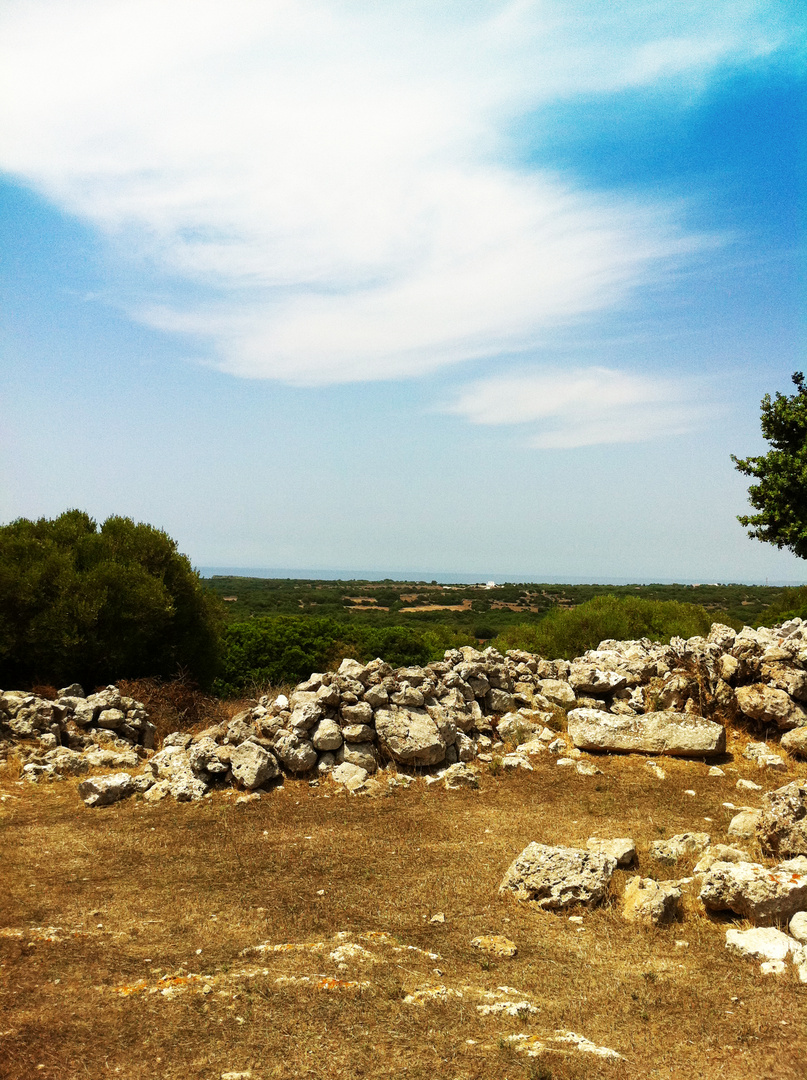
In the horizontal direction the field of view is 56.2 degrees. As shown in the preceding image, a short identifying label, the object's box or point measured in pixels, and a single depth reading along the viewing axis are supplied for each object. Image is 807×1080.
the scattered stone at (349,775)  12.07
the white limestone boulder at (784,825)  8.16
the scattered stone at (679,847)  8.57
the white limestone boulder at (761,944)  6.25
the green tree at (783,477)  21.89
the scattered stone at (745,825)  9.21
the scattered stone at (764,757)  12.44
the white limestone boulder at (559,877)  7.55
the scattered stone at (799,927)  6.39
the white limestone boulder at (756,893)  6.77
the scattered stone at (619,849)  8.41
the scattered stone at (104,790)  11.34
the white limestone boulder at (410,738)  12.58
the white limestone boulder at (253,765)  11.82
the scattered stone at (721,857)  7.83
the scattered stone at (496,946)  6.64
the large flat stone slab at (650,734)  12.87
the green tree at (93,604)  15.77
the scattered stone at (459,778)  12.12
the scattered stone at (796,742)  12.77
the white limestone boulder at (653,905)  7.04
